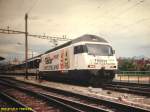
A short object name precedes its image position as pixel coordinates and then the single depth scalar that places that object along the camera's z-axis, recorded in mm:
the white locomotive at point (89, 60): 17453
